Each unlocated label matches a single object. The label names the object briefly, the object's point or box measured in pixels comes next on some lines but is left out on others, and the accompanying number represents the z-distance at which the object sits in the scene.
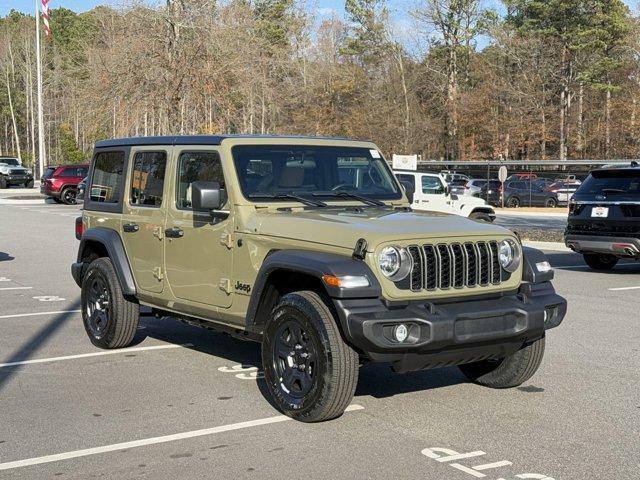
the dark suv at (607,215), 13.98
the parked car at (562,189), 42.72
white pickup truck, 21.83
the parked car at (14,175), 54.53
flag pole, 49.34
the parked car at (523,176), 45.03
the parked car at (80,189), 34.52
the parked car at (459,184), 40.54
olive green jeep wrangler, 5.75
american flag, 44.86
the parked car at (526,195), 43.19
